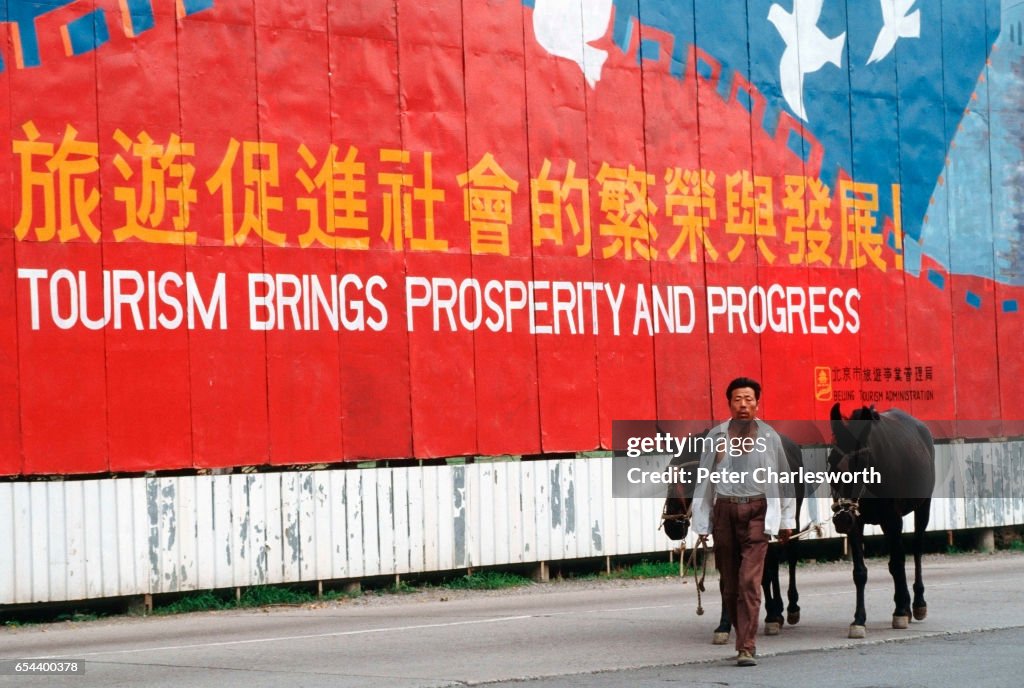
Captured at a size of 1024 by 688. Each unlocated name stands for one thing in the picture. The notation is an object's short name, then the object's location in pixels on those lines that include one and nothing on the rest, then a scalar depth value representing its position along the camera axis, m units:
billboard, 16.55
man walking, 11.15
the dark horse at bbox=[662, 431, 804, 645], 12.87
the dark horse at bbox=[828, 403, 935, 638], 12.90
